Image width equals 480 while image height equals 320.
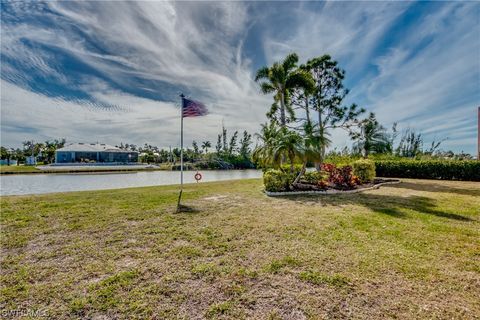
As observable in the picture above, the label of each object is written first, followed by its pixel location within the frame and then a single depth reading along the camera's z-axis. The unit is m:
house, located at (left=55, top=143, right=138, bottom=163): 39.12
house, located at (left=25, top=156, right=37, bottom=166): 47.40
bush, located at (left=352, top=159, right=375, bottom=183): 11.73
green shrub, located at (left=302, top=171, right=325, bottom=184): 10.39
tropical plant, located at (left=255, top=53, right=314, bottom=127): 15.64
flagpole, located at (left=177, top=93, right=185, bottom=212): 7.12
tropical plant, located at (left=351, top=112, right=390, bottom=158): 21.89
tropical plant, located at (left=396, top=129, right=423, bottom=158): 29.81
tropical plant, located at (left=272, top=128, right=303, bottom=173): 9.41
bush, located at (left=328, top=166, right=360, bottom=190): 10.09
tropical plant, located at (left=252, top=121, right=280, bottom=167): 9.98
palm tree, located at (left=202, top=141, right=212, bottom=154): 58.12
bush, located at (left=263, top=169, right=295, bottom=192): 9.05
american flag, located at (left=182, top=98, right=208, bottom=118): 7.21
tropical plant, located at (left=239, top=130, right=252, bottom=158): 51.28
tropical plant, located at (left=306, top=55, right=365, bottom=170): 17.19
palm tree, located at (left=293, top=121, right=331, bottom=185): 9.26
